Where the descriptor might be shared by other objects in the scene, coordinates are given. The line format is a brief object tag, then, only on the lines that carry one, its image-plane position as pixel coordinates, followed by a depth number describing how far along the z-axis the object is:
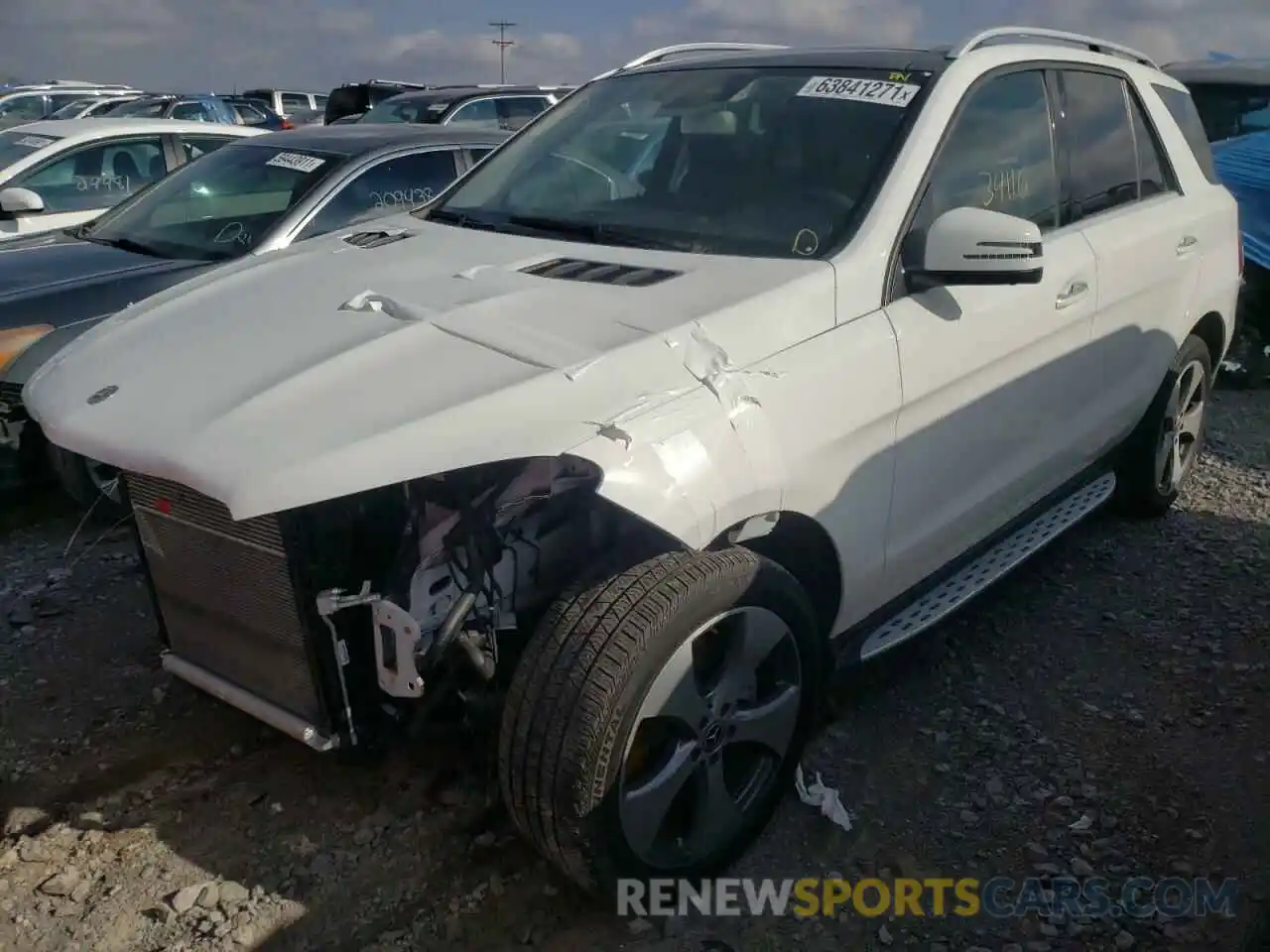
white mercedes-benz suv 2.19
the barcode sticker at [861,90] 3.08
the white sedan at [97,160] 6.89
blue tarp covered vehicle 6.96
